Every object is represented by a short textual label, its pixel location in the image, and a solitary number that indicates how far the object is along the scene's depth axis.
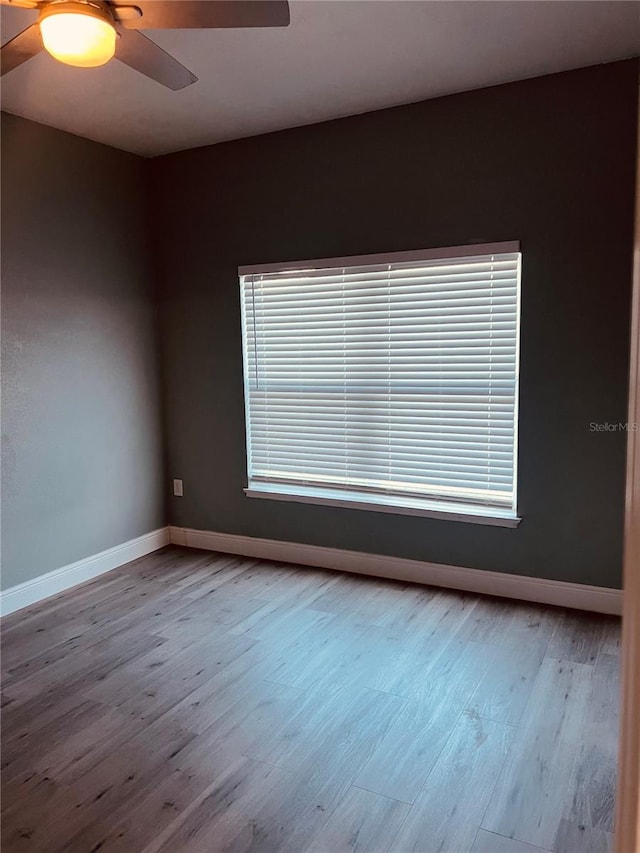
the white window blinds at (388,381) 3.34
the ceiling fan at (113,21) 1.81
